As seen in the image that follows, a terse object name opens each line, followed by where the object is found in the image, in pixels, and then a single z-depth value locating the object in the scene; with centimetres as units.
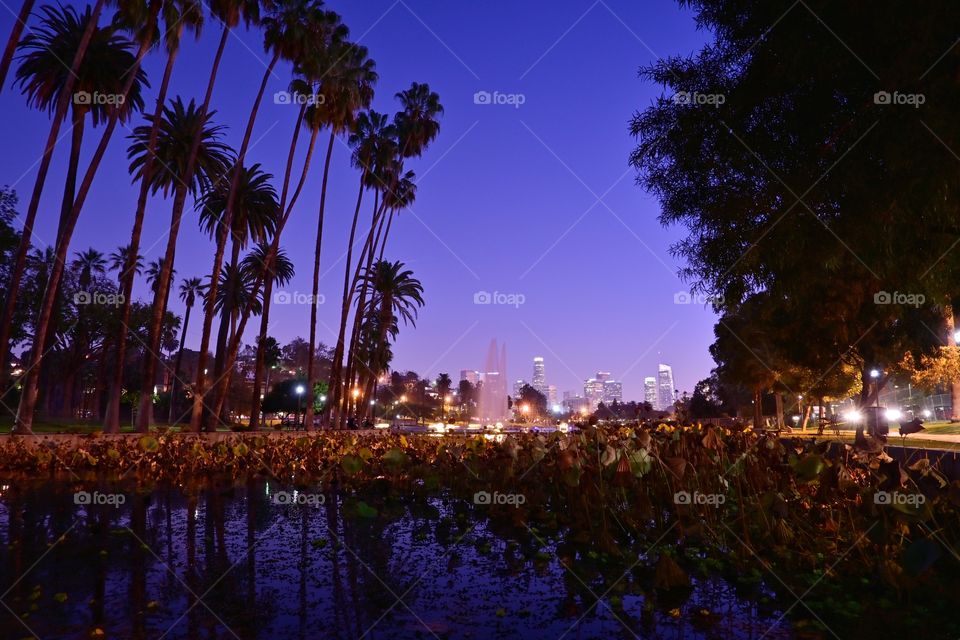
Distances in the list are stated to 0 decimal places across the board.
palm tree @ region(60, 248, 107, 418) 4816
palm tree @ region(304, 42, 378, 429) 3328
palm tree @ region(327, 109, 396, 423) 4350
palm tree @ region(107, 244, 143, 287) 7212
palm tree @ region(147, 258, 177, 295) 7856
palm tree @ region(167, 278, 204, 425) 8162
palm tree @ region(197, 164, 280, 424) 3878
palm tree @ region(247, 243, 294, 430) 3248
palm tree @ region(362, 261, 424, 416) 5684
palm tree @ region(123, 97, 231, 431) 2441
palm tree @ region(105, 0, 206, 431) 2453
